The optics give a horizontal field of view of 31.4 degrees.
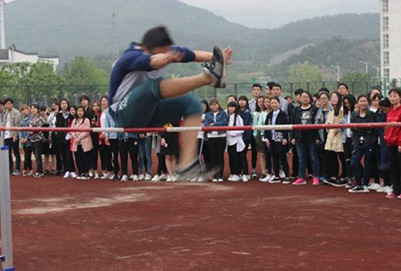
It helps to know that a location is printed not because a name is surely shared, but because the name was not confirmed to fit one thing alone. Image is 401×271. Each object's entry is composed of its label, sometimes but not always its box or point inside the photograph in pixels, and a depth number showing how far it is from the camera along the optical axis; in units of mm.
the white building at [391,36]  93500
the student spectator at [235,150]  13369
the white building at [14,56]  114175
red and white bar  6942
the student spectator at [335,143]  11828
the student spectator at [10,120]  15312
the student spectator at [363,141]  11016
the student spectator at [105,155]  14434
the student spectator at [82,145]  13953
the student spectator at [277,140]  12766
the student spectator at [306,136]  12273
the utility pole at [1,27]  69331
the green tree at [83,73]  80656
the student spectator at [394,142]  10070
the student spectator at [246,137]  12984
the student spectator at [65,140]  14508
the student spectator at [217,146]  12263
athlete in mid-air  5586
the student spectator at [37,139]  15203
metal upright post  6590
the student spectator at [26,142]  15883
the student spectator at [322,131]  12266
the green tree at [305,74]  109375
